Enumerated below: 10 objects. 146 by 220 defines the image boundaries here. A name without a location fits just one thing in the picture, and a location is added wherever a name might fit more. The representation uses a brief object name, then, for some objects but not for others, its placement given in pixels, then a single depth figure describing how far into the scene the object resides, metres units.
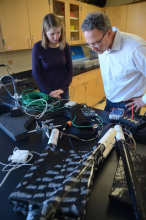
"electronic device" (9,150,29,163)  0.80
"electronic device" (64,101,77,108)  1.34
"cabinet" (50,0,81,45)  2.76
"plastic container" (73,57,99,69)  3.31
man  1.19
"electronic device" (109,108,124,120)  1.11
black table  0.56
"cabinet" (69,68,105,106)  3.06
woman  1.63
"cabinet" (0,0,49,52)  2.03
